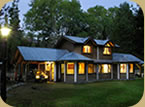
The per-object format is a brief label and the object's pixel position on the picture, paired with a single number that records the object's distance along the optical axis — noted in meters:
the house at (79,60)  17.66
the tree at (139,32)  21.75
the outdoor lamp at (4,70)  7.97
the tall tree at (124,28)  25.03
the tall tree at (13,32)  16.72
